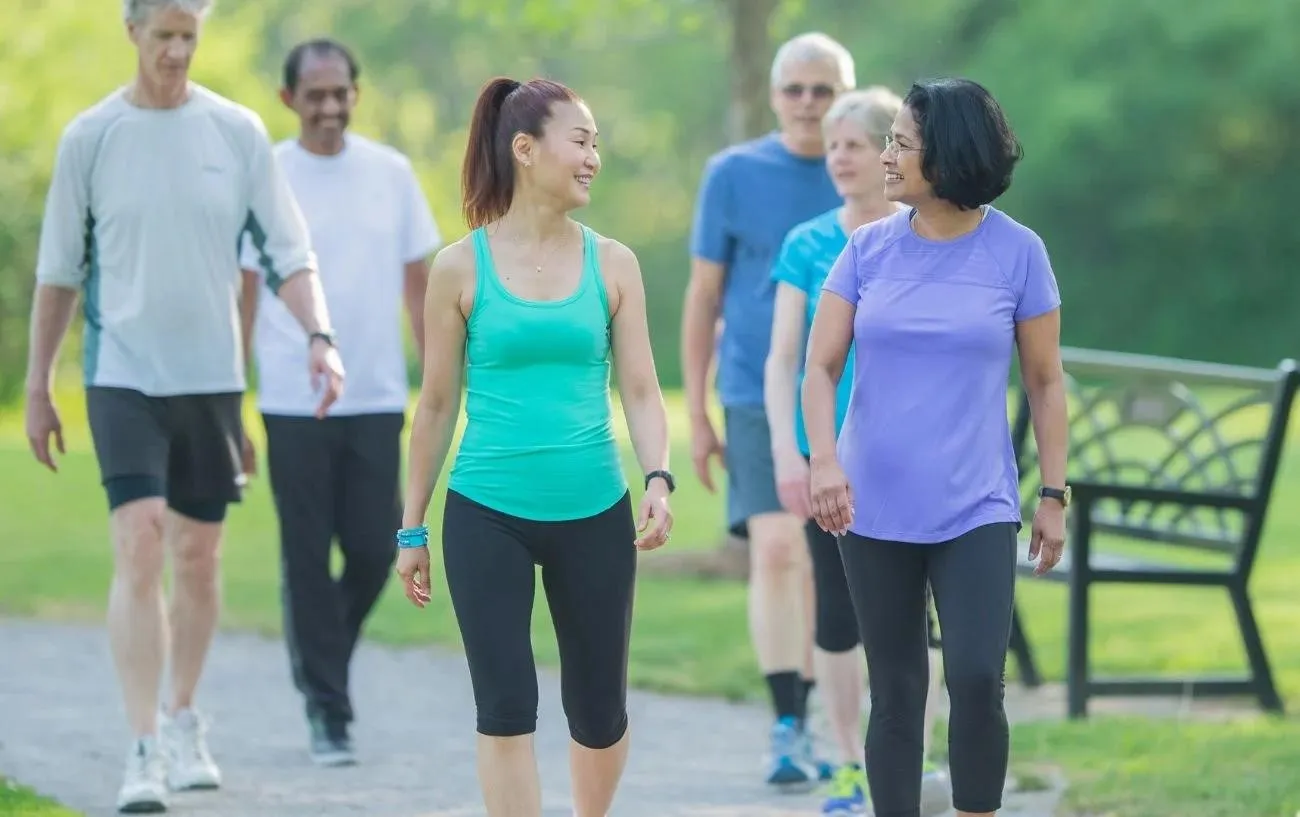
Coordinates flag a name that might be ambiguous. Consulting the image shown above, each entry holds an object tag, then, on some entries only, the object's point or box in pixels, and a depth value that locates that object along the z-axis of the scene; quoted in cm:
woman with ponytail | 1053
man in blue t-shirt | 1482
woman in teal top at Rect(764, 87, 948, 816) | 1288
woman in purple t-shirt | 1048
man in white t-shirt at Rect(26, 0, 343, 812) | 1390
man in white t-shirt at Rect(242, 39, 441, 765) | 1590
